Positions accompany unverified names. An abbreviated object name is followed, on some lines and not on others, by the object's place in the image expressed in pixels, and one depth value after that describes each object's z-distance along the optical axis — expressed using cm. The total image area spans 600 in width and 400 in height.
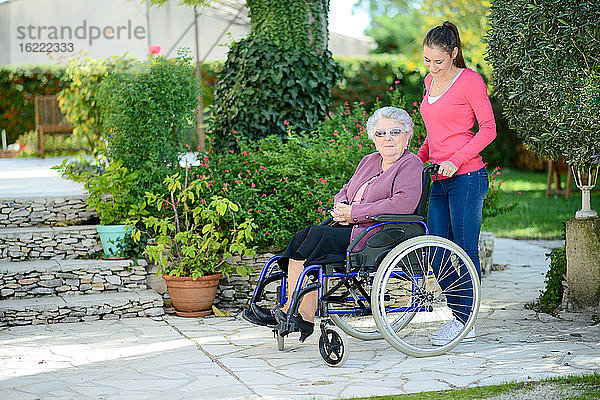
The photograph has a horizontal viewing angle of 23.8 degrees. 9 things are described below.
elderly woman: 675
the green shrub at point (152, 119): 1002
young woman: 701
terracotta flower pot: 887
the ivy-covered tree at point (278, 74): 1165
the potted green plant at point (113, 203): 950
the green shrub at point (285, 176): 939
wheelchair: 650
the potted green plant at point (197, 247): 886
